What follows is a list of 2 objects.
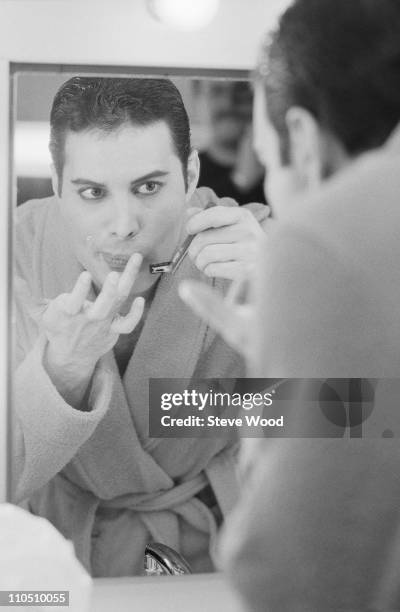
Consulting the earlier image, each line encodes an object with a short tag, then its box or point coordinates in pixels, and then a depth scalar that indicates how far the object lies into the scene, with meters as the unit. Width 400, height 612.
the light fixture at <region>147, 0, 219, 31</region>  1.55
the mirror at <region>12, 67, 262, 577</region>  1.48
